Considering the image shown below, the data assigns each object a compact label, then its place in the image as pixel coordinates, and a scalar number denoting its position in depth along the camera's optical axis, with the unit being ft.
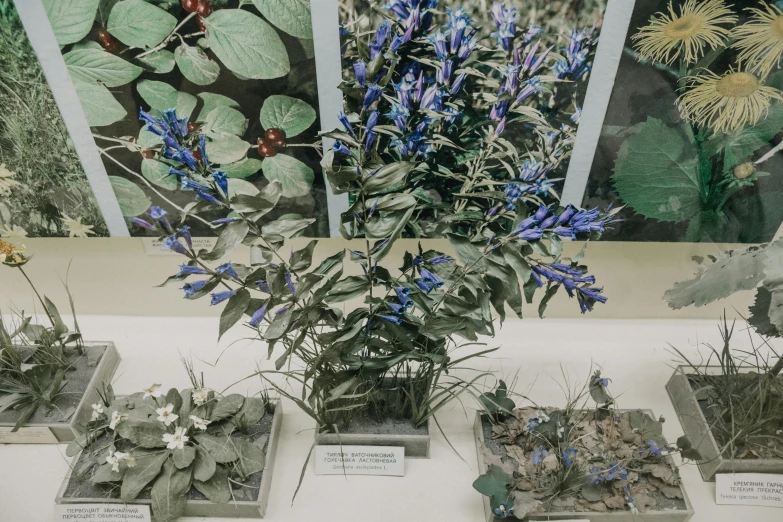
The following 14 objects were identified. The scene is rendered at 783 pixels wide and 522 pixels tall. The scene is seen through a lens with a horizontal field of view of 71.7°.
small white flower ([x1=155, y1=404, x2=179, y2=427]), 3.87
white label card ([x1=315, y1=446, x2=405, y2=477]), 4.11
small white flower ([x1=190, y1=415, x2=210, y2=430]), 3.89
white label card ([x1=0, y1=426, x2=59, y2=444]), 4.25
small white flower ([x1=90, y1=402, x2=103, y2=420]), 4.06
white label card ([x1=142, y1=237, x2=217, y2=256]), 4.82
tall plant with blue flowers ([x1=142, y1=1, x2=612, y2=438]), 2.91
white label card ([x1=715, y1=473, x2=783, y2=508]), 3.98
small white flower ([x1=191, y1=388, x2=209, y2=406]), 4.09
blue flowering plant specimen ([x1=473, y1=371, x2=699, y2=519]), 3.72
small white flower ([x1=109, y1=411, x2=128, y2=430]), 3.97
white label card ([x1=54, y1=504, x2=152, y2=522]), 3.74
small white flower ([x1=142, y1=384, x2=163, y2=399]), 4.07
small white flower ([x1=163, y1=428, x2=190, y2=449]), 3.81
